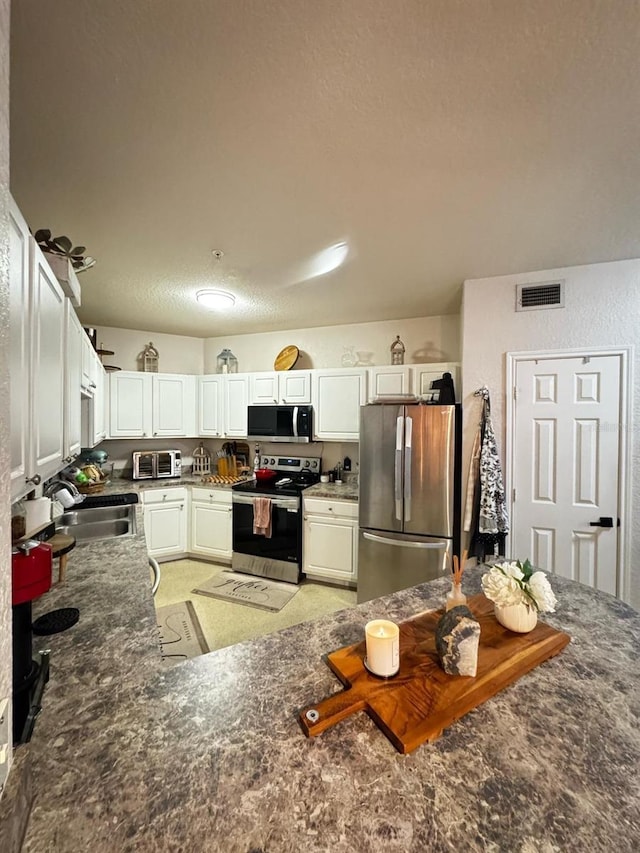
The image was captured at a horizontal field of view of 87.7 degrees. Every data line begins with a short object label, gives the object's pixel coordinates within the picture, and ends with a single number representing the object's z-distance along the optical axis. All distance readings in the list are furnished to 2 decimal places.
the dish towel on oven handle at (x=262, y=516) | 3.38
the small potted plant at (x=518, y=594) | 1.05
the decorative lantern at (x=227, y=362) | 4.30
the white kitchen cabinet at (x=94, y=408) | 2.58
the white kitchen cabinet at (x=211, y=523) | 3.68
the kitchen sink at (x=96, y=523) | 2.56
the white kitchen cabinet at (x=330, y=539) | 3.20
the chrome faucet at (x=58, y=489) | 2.24
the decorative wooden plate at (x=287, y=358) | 4.00
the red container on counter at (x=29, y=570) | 0.86
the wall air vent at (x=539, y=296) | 2.40
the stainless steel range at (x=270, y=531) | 3.36
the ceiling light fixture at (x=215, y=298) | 2.78
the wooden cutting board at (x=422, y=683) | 0.76
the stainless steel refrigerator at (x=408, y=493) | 2.66
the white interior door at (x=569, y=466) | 2.30
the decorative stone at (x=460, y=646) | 0.89
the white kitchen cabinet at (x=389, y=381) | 3.28
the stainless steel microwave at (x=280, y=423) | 3.65
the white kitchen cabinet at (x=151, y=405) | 3.75
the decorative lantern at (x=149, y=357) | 4.19
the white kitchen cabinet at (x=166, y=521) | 3.62
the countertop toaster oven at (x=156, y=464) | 3.88
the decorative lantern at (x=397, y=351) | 3.59
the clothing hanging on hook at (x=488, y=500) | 2.40
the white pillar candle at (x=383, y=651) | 0.89
